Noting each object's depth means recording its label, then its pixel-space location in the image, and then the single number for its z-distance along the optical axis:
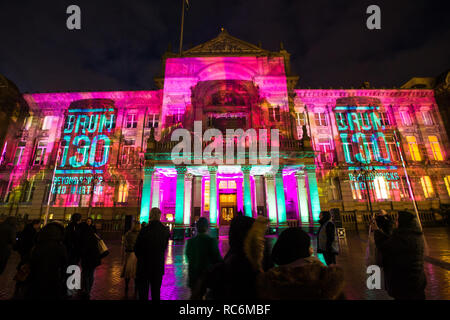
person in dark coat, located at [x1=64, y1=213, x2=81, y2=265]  6.11
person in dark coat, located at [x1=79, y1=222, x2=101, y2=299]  5.85
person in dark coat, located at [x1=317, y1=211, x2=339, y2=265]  6.51
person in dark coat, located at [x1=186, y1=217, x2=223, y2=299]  3.30
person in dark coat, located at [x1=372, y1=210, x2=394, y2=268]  5.29
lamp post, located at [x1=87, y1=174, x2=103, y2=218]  26.76
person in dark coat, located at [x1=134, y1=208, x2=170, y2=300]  4.61
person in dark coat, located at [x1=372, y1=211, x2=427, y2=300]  3.66
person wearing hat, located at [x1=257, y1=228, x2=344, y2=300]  2.21
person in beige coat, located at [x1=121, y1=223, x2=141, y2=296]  6.35
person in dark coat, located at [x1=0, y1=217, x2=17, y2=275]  5.94
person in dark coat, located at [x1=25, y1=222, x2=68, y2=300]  3.64
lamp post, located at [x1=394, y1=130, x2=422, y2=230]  28.49
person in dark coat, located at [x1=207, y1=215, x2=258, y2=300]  2.43
